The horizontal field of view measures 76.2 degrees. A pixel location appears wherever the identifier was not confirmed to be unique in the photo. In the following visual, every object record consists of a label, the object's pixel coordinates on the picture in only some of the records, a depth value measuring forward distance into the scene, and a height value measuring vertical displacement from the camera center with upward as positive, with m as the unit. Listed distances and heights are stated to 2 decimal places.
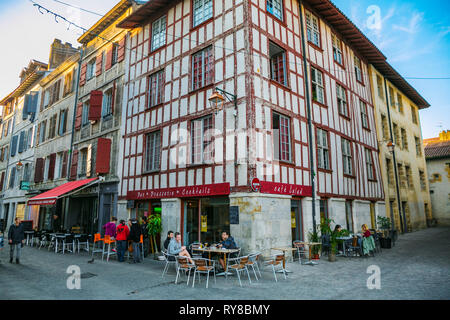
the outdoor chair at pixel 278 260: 6.86 -1.13
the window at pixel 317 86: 12.34 +5.41
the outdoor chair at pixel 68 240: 11.78 -1.10
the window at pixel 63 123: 18.23 +5.70
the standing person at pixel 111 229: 11.36 -0.64
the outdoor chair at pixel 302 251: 9.48 -1.29
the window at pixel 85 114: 16.50 +5.65
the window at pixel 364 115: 15.73 +5.29
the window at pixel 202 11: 11.02 +7.80
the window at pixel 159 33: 12.83 +8.07
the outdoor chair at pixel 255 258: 6.85 -1.24
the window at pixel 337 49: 14.36 +8.18
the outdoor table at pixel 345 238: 9.73 -0.90
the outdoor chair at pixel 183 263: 6.43 -1.14
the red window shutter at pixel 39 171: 19.42 +2.85
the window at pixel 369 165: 15.25 +2.50
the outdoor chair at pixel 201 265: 6.27 -1.15
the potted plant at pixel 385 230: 12.33 -0.83
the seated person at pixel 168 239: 7.83 -0.71
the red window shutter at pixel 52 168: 18.27 +2.91
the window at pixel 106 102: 15.17 +5.86
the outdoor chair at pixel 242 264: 6.52 -1.15
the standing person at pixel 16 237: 9.36 -0.78
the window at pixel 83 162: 15.71 +2.81
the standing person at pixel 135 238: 9.63 -0.83
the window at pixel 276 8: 10.73 +7.69
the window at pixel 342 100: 13.87 +5.42
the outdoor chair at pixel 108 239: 10.23 -0.92
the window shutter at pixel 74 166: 15.96 +2.59
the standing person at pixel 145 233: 10.72 -0.74
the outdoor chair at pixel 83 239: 12.20 -1.10
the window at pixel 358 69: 16.06 +8.04
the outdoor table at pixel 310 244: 8.99 -1.25
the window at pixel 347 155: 13.38 +2.64
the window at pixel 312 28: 12.72 +8.18
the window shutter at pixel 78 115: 16.73 +5.67
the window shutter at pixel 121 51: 14.75 +8.28
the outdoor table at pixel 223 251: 7.10 -0.93
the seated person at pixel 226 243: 7.69 -0.81
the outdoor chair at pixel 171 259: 7.56 -1.24
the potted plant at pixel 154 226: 10.83 -0.49
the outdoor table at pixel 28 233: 14.36 -1.02
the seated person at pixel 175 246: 7.66 -0.89
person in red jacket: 9.89 -0.89
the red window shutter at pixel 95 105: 15.16 +5.65
